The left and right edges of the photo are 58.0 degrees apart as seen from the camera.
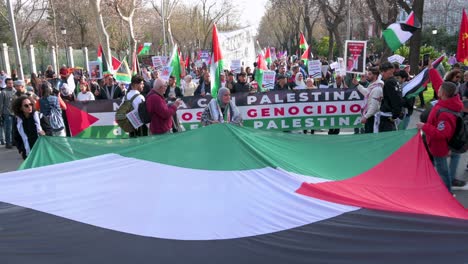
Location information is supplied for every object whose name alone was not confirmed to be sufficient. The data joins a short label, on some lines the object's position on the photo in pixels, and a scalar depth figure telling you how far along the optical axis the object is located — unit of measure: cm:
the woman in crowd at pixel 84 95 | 1034
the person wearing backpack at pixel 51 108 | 810
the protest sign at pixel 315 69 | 1249
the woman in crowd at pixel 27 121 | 757
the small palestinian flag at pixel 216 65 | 679
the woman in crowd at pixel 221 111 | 655
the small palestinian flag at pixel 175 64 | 1180
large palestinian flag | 334
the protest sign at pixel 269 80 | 1235
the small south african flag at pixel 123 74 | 1153
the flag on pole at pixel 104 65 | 1303
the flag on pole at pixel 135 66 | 1437
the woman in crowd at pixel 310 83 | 1041
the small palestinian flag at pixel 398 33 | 940
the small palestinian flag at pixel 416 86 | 762
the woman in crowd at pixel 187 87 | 1348
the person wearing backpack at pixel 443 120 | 548
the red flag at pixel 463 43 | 887
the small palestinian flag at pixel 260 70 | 1321
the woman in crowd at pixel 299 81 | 1163
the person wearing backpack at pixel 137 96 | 740
